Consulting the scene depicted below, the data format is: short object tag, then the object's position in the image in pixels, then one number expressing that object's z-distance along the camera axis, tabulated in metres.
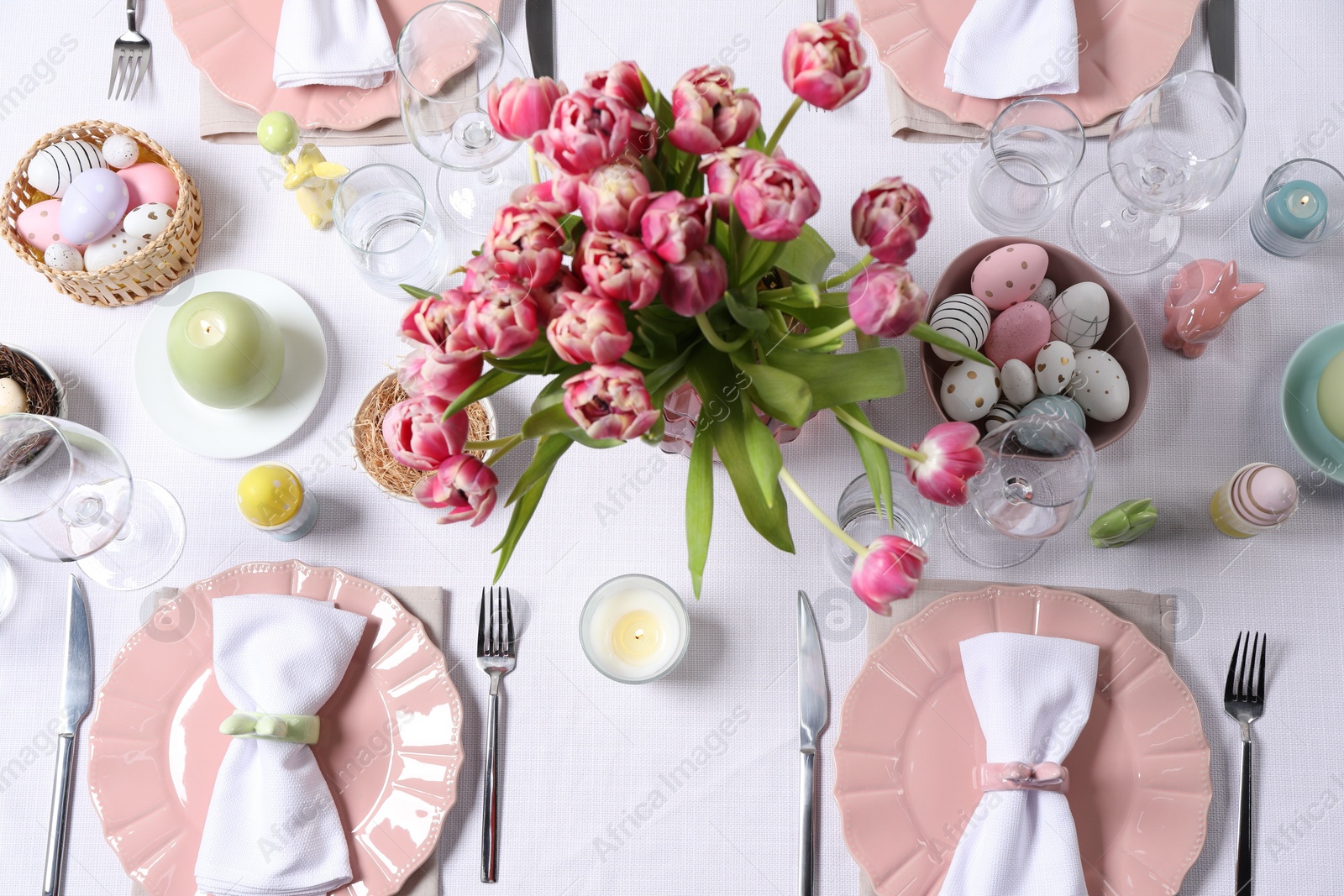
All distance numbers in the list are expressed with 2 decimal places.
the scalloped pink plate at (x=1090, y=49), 0.85
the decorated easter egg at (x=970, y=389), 0.73
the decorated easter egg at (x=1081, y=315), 0.75
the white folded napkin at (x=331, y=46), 0.85
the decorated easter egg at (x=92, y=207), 0.80
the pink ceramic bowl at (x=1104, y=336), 0.74
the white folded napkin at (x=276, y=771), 0.75
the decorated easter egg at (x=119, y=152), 0.84
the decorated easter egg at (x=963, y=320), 0.72
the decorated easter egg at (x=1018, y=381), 0.73
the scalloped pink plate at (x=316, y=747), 0.77
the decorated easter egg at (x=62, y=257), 0.81
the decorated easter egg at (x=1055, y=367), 0.73
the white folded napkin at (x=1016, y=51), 0.84
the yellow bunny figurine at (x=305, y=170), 0.79
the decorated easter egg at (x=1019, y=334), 0.73
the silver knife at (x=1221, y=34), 0.87
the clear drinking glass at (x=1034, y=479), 0.68
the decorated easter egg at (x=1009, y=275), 0.74
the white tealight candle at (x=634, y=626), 0.78
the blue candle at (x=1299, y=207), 0.82
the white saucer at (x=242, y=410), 0.83
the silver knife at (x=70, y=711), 0.78
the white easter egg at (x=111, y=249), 0.81
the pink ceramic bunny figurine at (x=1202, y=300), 0.79
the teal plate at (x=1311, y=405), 0.78
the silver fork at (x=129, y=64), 0.90
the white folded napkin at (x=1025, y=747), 0.73
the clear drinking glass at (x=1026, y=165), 0.82
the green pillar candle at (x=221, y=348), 0.77
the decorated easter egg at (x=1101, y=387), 0.73
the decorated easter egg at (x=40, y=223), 0.82
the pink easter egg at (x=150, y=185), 0.84
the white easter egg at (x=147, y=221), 0.82
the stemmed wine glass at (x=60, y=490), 0.75
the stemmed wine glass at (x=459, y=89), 0.74
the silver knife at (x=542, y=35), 0.89
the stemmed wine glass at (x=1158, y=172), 0.79
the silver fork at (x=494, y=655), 0.78
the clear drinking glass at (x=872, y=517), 0.79
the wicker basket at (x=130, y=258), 0.81
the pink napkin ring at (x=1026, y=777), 0.72
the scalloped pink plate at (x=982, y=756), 0.75
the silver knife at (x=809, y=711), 0.77
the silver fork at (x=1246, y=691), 0.78
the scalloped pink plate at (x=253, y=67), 0.86
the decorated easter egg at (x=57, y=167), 0.82
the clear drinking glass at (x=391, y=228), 0.83
